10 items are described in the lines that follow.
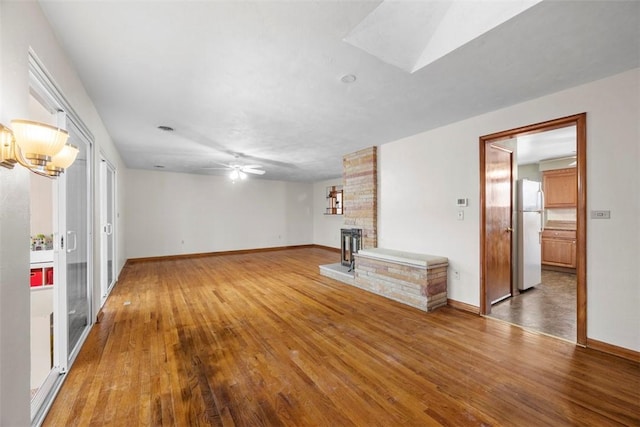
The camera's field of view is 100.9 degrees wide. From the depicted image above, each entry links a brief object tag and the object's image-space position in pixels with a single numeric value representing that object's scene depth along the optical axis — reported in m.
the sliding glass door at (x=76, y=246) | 2.27
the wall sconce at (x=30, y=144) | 1.19
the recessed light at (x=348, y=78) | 2.42
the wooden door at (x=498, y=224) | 3.50
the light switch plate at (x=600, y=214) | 2.49
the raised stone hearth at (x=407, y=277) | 3.60
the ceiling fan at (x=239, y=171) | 5.54
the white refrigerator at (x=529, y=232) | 4.27
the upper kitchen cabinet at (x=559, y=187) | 5.83
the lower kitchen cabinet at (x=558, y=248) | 5.59
